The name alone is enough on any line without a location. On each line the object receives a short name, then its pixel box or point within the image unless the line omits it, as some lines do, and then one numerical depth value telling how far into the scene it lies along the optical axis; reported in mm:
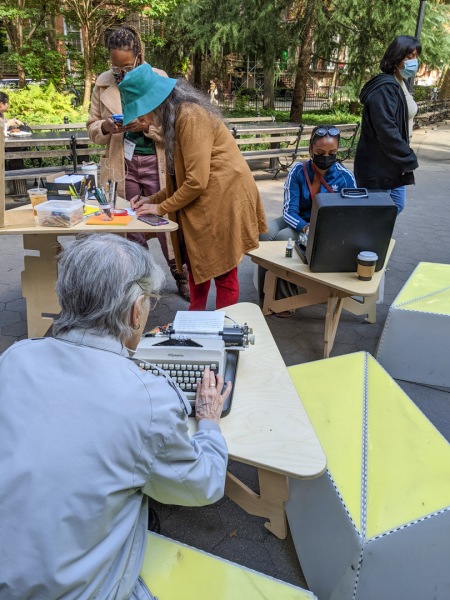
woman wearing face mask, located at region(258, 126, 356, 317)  3290
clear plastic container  2635
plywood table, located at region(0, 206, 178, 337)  2867
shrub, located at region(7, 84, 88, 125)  9305
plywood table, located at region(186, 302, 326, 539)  1383
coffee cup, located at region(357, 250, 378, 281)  2625
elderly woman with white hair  908
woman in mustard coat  2365
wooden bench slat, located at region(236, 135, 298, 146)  8172
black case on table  2562
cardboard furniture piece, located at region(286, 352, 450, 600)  1465
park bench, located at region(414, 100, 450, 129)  16312
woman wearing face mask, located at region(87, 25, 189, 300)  3037
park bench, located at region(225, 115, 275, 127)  9461
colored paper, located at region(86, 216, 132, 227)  2730
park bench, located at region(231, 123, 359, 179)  8273
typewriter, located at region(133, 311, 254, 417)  1556
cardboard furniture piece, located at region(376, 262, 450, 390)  2764
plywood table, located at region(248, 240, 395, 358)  2662
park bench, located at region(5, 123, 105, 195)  6070
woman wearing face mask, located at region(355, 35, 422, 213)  3365
